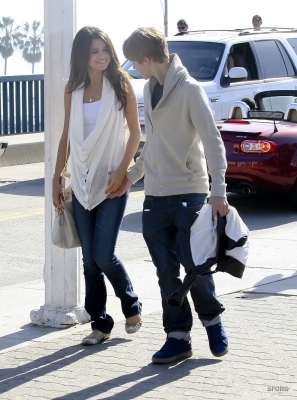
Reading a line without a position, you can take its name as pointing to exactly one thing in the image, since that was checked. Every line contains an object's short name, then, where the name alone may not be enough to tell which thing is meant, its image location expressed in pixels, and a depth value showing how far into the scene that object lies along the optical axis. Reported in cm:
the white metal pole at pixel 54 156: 621
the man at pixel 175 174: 523
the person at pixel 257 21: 1961
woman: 563
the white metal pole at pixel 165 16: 1967
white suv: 1426
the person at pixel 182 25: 1897
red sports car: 1082
